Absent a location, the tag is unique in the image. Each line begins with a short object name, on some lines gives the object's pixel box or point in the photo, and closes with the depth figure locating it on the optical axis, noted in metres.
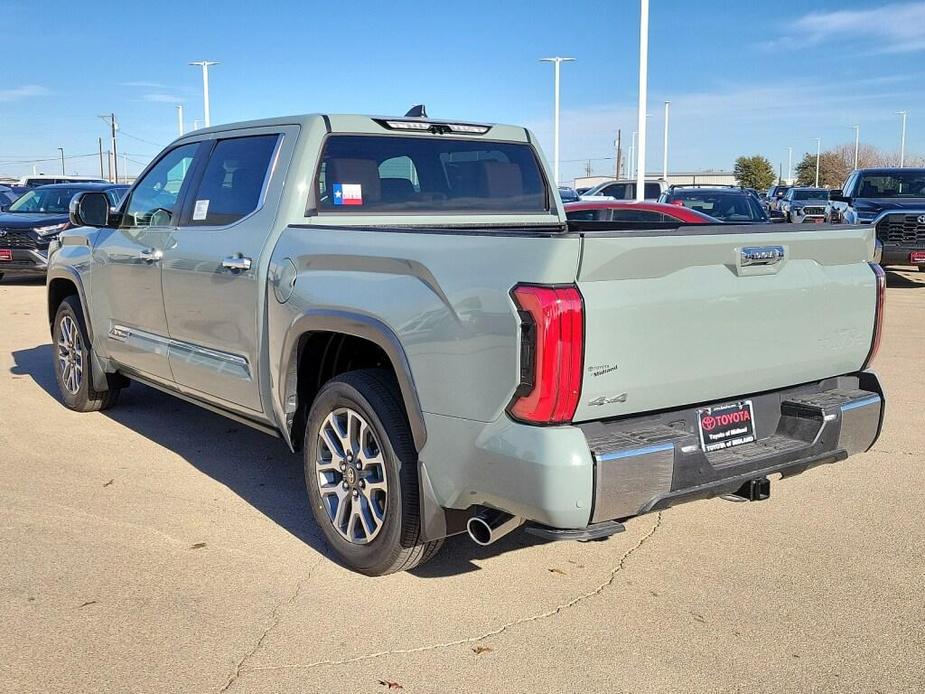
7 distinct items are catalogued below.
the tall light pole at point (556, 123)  40.41
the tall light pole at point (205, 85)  41.53
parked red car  12.59
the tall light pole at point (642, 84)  22.54
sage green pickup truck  3.15
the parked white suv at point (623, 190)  25.58
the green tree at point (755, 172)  85.26
